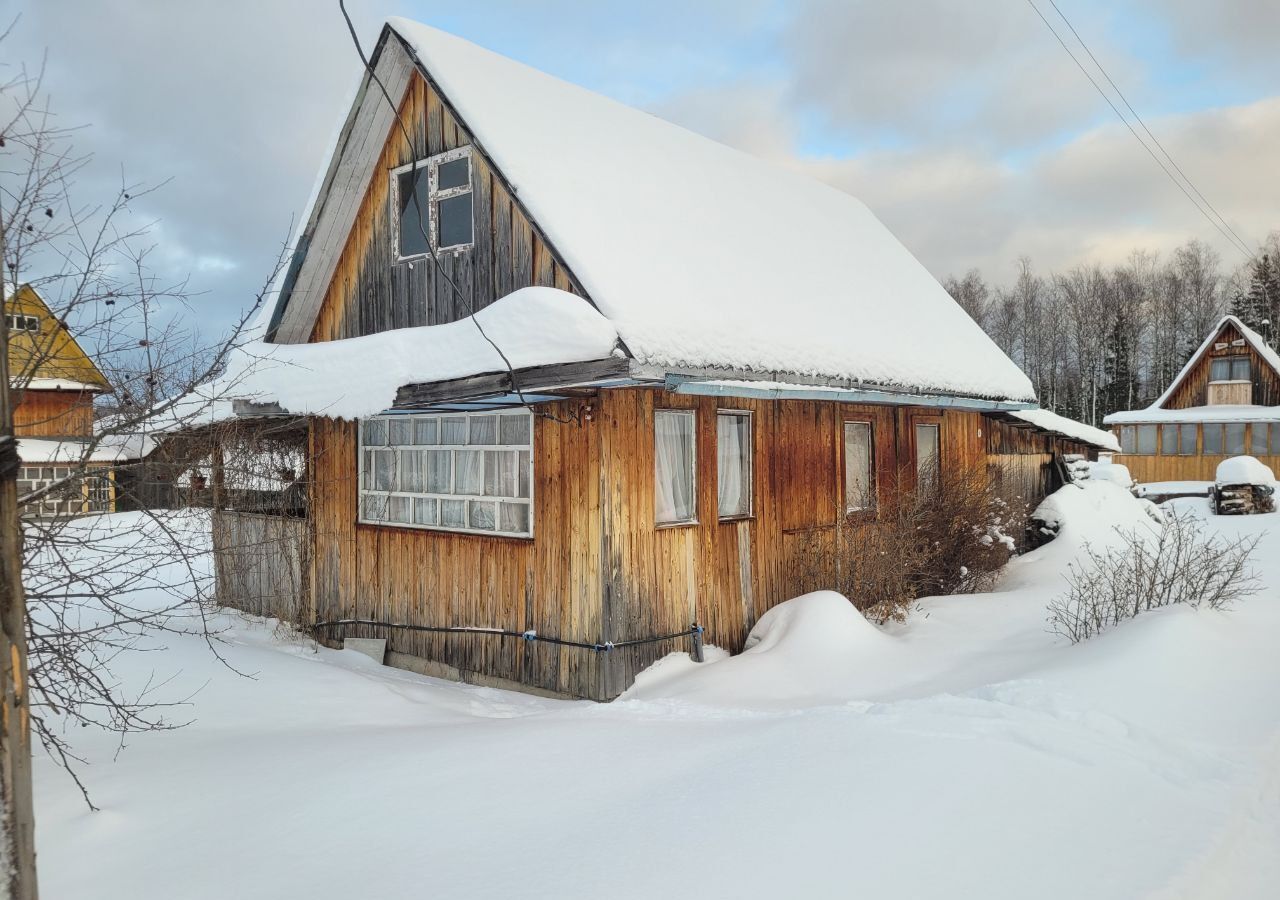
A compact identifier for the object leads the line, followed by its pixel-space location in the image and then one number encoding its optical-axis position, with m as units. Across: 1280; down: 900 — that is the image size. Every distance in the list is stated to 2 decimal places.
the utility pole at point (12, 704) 2.67
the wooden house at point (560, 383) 7.76
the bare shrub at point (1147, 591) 8.09
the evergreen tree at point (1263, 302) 45.22
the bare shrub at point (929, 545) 9.98
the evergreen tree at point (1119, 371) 48.78
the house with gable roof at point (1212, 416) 30.69
